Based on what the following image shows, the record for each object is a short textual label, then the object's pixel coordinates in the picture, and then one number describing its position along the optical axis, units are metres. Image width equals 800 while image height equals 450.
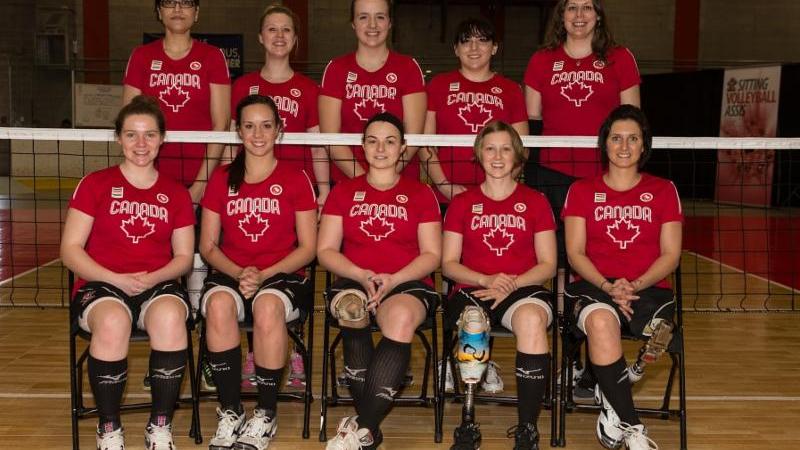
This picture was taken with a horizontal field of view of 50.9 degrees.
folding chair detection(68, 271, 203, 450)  3.15
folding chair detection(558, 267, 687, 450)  3.23
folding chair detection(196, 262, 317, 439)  3.33
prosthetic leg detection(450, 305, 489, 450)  3.07
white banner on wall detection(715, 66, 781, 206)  13.36
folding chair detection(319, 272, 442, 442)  3.30
